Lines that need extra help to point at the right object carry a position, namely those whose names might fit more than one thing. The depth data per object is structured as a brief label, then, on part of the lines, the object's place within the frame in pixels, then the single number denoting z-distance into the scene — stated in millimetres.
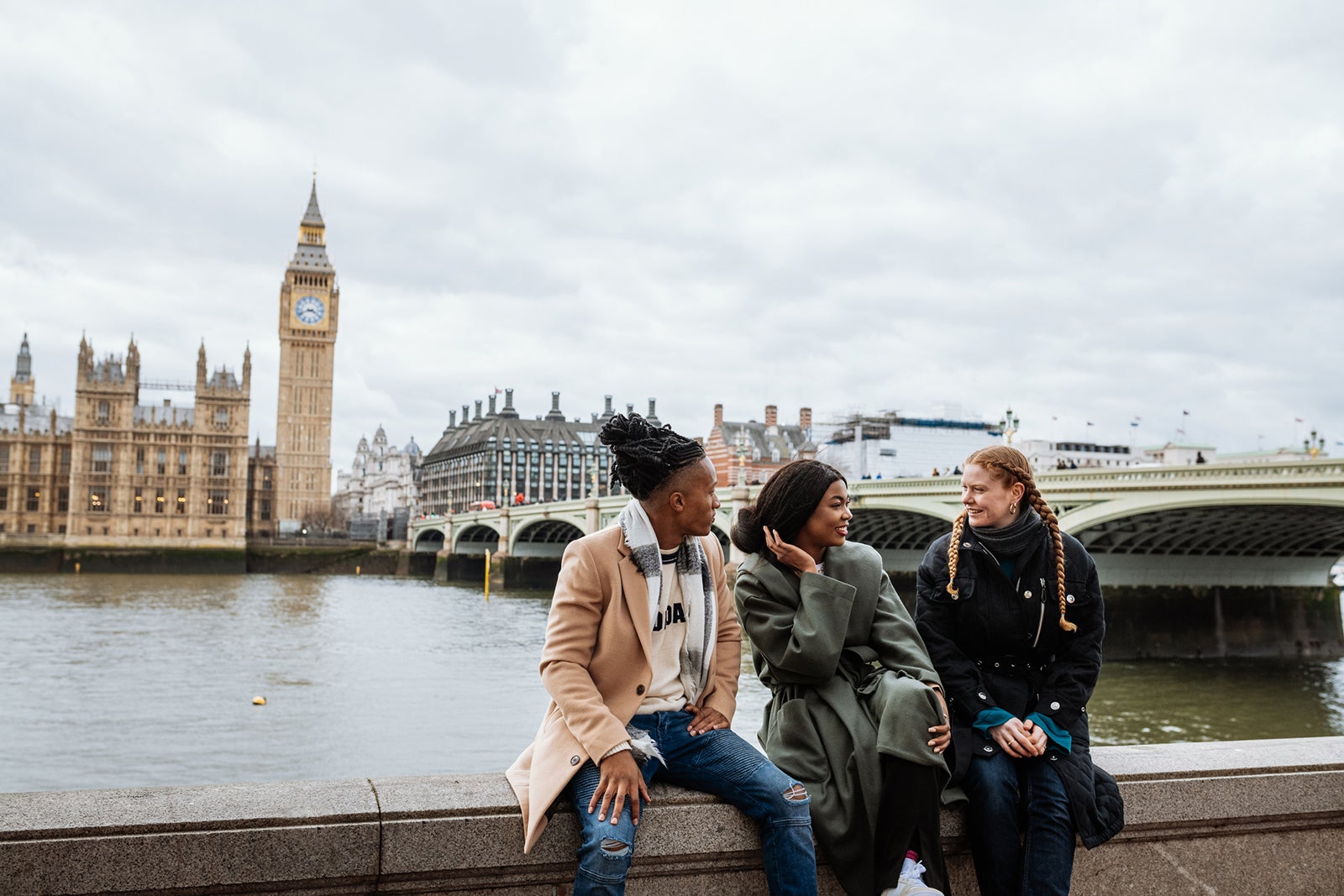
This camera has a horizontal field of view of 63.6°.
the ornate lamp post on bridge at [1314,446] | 20219
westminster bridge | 18484
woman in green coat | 2654
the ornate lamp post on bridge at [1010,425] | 22052
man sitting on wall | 2551
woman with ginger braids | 2852
